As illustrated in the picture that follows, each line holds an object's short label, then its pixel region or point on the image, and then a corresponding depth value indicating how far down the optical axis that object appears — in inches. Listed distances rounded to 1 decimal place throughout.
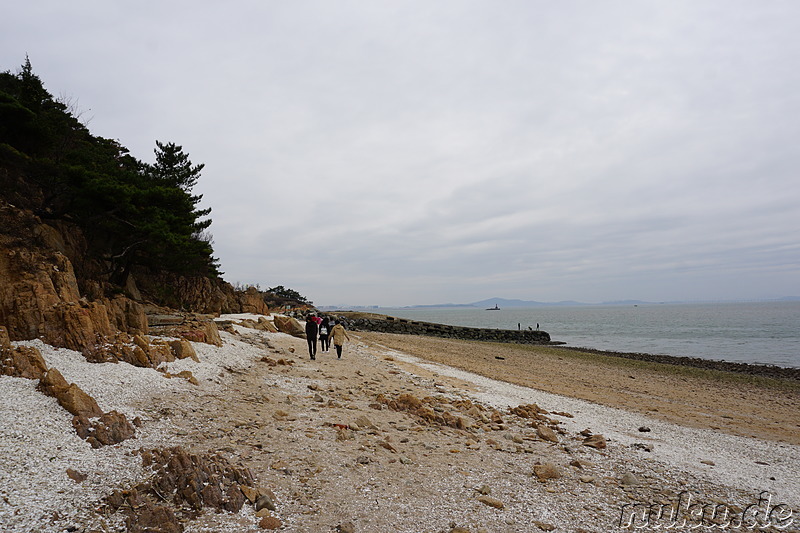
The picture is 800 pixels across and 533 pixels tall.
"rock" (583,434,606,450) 314.8
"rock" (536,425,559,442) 322.6
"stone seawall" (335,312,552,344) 1995.6
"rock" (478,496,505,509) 201.6
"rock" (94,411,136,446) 207.2
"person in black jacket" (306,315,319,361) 584.6
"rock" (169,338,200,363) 387.9
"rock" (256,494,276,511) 177.0
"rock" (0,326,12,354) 256.8
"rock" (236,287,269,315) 1208.5
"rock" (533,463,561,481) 241.3
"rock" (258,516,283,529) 165.9
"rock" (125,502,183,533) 152.9
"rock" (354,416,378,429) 295.8
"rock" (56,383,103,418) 221.3
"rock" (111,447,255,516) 172.9
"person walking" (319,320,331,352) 674.8
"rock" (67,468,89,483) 172.7
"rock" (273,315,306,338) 809.7
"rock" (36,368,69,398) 232.1
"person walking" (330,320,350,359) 613.1
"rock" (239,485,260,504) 180.7
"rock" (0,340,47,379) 244.8
